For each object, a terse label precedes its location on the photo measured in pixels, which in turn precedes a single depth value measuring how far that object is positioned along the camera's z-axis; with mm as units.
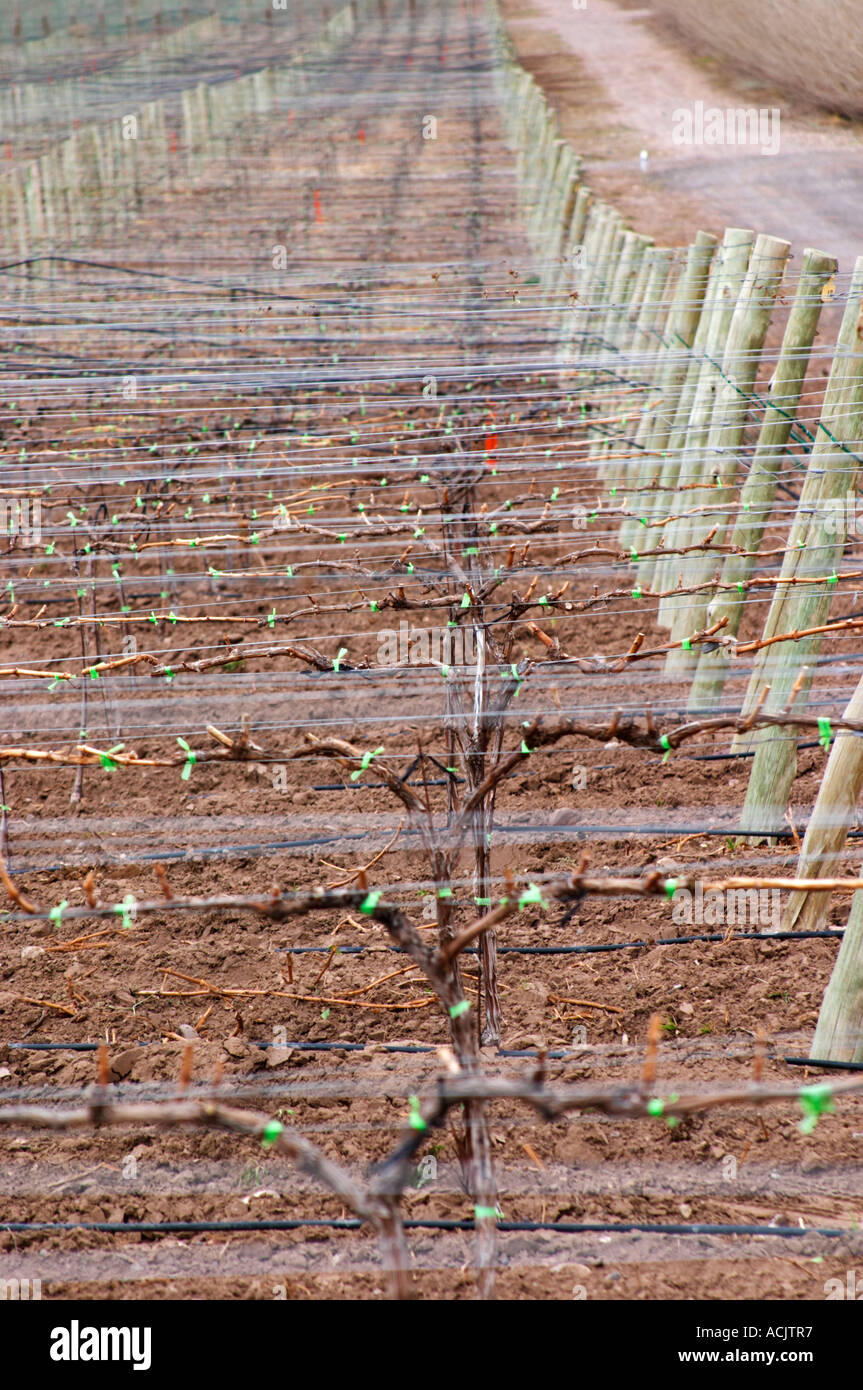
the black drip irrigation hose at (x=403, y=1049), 5832
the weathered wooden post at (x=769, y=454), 8250
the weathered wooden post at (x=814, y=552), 7594
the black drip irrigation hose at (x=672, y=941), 6953
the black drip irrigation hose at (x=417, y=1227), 4980
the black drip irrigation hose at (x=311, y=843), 7297
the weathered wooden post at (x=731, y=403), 9086
